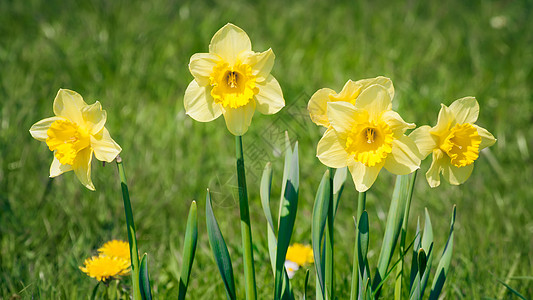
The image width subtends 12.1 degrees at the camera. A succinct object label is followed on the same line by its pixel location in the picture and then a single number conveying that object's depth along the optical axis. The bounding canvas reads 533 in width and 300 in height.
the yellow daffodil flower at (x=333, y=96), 2.13
